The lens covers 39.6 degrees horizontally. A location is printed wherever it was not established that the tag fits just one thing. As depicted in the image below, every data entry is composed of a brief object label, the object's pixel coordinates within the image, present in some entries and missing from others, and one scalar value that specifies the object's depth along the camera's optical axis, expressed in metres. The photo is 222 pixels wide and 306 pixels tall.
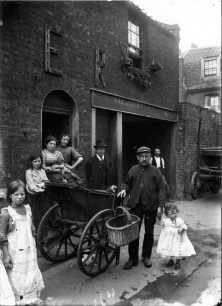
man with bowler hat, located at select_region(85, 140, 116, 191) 6.57
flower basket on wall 8.58
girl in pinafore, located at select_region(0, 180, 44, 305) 3.12
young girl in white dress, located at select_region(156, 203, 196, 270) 4.56
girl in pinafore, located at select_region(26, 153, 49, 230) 4.76
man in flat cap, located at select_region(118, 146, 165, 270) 4.61
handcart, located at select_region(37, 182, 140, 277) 4.13
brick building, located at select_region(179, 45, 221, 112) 23.92
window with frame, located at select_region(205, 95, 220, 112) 23.73
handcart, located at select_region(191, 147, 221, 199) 10.82
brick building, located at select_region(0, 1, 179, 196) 5.27
